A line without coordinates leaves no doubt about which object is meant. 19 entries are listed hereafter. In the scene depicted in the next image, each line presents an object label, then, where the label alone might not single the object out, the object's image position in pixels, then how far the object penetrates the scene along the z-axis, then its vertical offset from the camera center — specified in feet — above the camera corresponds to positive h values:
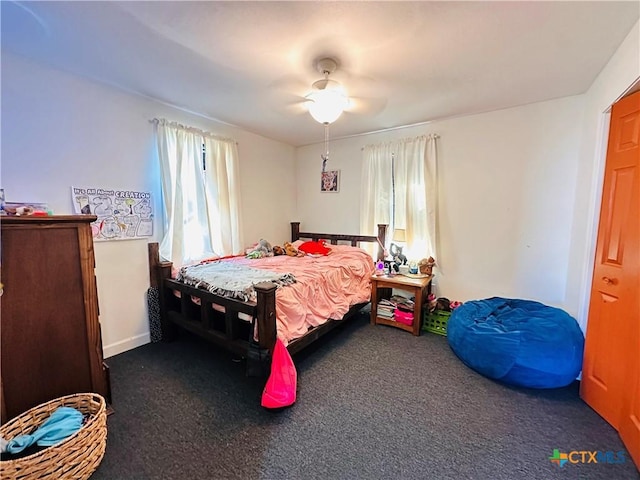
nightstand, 9.61 -2.80
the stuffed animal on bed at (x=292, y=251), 11.60 -1.51
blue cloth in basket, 4.08 -3.47
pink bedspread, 7.01 -2.19
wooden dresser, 4.71 -1.84
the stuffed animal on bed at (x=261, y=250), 11.13 -1.48
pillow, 11.74 -1.42
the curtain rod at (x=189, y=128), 8.73 +3.04
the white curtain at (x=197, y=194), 9.04 +0.77
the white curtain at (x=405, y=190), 10.87 +1.11
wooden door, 5.07 -1.56
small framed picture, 13.56 +1.77
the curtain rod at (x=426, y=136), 10.72 +3.22
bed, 6.27 -2.74
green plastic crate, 9.84 -3.88
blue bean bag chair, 6.55 -3.27
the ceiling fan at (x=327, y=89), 6.61 +3.57
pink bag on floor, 5.90 -3.70
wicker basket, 3.77 -3.57
